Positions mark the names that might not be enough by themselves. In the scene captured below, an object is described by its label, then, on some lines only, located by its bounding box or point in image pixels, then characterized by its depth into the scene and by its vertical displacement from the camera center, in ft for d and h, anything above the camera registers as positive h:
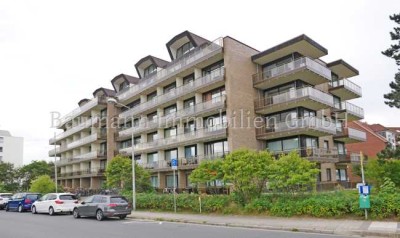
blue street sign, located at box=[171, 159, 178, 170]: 74.23 +0.89
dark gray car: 65.41 -6.50
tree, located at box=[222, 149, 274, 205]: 63.72 -0.81
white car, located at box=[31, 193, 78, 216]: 82.33 -7.08
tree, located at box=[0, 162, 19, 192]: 233.94 -1.86
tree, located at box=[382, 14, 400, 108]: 87.87 +24.65
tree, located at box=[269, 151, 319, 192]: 58.03 -1.37
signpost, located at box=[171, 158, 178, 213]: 74.23 +0.89
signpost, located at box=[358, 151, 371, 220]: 47.70 -4.43
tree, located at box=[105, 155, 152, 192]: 104.94 -1.50
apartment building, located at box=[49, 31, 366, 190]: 109.81 +19.98
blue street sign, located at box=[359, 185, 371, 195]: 47.64 -3.38
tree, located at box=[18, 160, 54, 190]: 231.55 +0.64
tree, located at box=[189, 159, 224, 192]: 68.80 -0.86
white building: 418.25 +27.99
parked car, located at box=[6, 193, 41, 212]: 95.96 -7.53
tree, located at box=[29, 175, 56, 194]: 141.49 -5.27
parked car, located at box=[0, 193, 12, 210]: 108.68 -7.79
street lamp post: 82.12 -6.89
